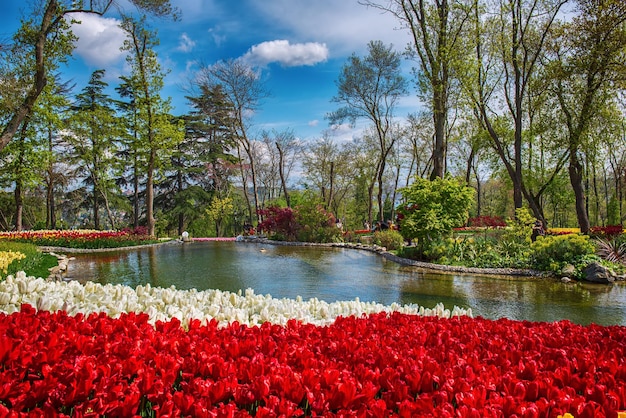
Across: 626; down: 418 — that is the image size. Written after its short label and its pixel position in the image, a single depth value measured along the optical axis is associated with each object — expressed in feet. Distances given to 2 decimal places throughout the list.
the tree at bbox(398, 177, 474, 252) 36.04
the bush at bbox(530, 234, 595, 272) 28.27
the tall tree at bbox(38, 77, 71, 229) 64.54
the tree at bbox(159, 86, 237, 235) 93.40
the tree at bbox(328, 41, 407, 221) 78.59
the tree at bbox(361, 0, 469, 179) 44.57
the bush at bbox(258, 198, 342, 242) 62.59
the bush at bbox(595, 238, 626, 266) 29.78
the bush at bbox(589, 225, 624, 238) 47.52
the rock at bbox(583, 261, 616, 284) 25.94
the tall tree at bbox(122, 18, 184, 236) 64.44
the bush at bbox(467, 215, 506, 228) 72.18
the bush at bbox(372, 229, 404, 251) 49.21
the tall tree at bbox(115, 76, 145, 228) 70.31
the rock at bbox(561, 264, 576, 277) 27.32
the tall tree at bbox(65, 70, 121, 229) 75.51
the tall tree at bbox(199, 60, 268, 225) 86.84
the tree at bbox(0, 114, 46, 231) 63.26
